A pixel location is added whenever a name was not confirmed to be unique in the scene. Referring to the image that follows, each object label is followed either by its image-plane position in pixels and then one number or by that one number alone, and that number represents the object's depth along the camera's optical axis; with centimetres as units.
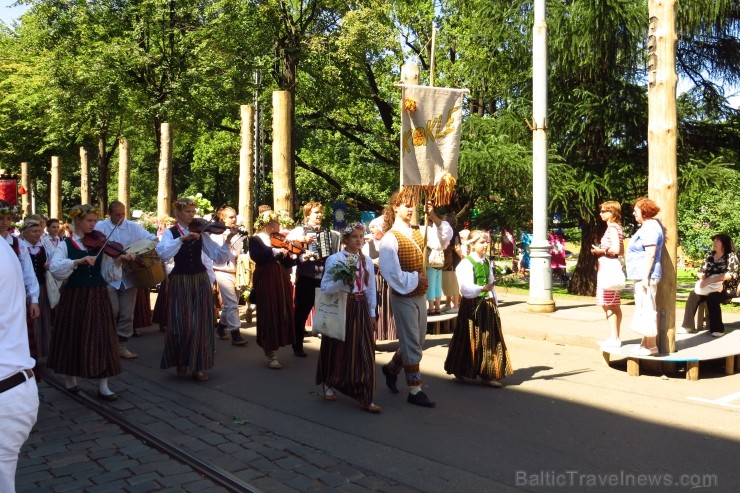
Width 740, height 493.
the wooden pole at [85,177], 2758
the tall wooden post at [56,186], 3009
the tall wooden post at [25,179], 3147
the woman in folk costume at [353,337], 659
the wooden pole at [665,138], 845
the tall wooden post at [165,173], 1836
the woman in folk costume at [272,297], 860
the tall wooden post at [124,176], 2055
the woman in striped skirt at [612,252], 880
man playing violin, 1023
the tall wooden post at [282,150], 1282
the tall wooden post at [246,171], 1512
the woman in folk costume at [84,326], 700
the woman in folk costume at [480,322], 743
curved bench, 789
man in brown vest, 673
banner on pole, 948
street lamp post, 1266
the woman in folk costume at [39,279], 822
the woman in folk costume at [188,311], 780
